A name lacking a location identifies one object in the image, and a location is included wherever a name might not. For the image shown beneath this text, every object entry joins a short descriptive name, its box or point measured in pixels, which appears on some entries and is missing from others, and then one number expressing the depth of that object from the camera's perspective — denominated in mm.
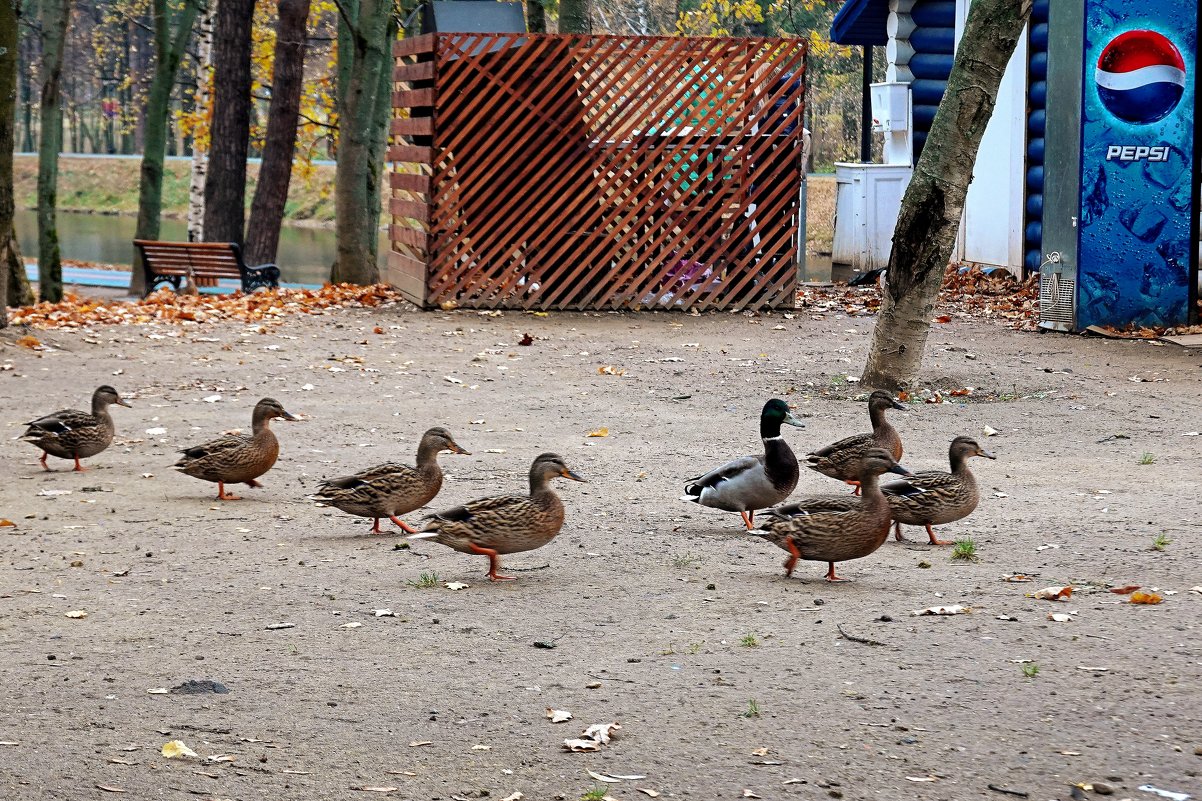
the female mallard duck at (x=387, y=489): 14949
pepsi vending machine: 30036
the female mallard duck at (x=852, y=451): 16440
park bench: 41686
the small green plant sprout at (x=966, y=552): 13944
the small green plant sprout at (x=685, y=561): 13896
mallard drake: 14902
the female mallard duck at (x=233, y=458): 16733
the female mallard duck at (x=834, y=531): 12940
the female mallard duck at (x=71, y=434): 18124
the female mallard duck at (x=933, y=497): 14454
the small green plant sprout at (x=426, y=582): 13226
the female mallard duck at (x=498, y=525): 13264
